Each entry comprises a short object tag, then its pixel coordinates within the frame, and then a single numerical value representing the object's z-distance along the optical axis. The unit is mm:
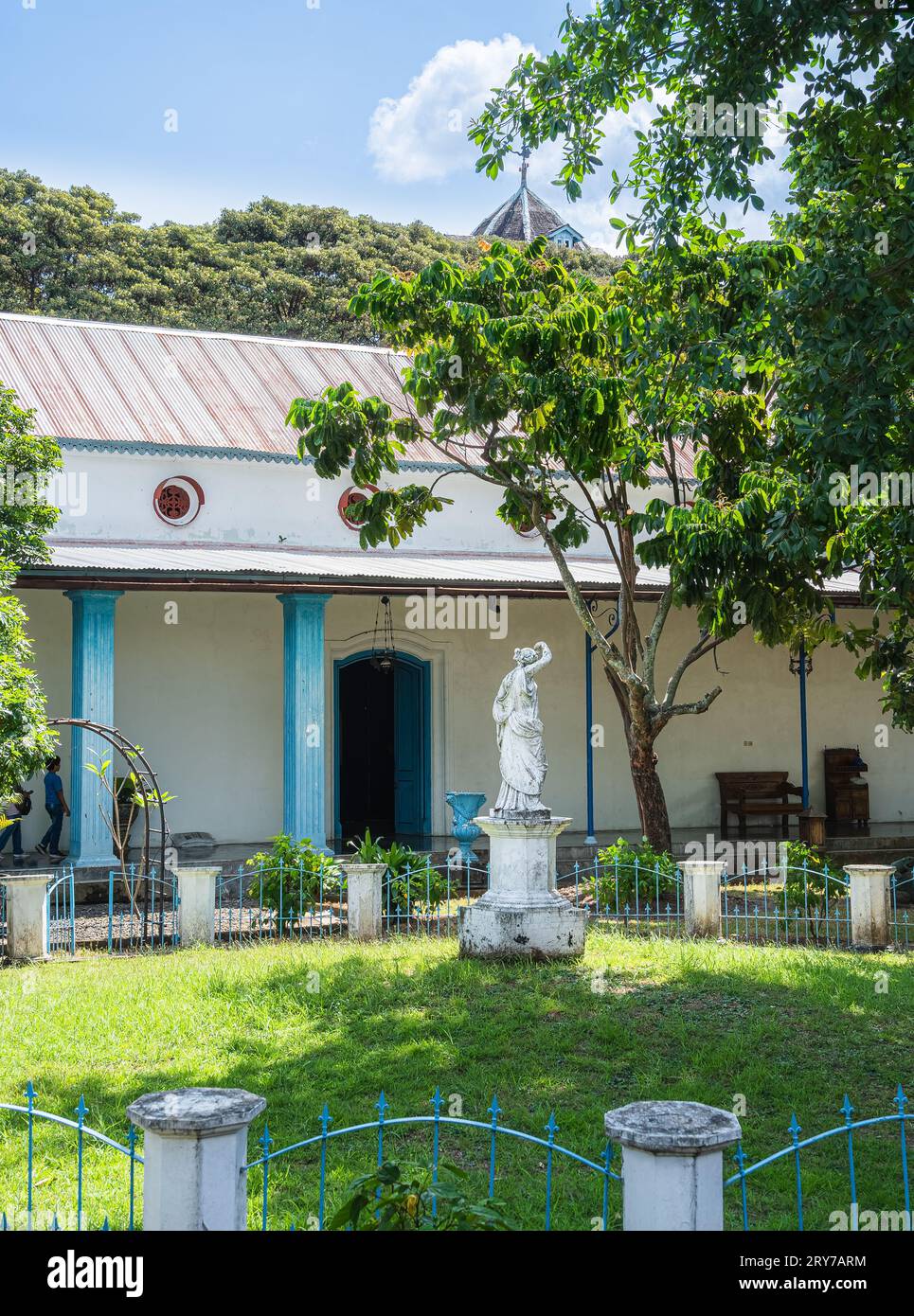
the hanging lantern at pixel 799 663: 16308
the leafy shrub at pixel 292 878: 11211
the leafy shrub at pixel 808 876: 11227
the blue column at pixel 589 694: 15117
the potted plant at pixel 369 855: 11312
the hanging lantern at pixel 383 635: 16469
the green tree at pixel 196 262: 29219
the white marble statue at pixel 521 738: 9562
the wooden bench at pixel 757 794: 17391
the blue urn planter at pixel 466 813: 13672
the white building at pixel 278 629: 13961
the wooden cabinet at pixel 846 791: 18328
